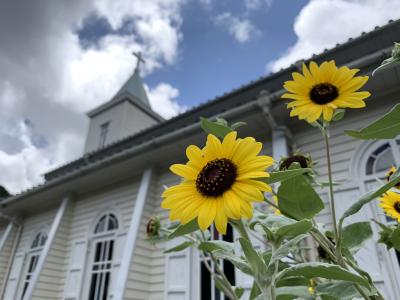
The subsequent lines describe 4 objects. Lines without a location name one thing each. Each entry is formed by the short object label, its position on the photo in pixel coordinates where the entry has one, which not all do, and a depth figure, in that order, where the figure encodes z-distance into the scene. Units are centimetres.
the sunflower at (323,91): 62
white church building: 343
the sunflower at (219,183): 48
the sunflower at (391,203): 73
